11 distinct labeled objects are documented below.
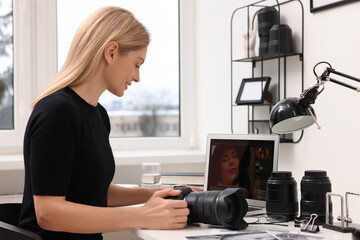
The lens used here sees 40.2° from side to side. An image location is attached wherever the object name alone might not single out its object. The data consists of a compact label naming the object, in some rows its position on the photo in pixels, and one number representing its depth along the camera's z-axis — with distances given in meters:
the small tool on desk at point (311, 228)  1.39
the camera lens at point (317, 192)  1.50
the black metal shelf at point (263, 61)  2.27
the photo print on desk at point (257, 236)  1.31
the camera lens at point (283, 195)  1.55
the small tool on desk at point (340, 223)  1.38
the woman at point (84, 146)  1.35
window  2.89
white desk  1.34
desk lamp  1.44
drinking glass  2.37
